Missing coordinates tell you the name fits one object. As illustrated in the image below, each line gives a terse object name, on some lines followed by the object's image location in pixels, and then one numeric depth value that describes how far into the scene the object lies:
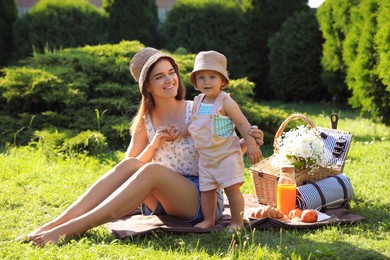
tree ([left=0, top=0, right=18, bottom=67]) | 11.92
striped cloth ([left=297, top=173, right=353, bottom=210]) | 4.21
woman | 3.60
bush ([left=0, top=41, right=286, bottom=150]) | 7.34
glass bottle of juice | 4.16
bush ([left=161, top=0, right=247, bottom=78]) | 11.98
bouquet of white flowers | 4.34
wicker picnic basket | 4.44
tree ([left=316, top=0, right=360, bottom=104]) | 9.37
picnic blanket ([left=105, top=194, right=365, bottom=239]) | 3.74
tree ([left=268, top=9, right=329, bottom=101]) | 11.02
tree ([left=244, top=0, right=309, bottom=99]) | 11.79
